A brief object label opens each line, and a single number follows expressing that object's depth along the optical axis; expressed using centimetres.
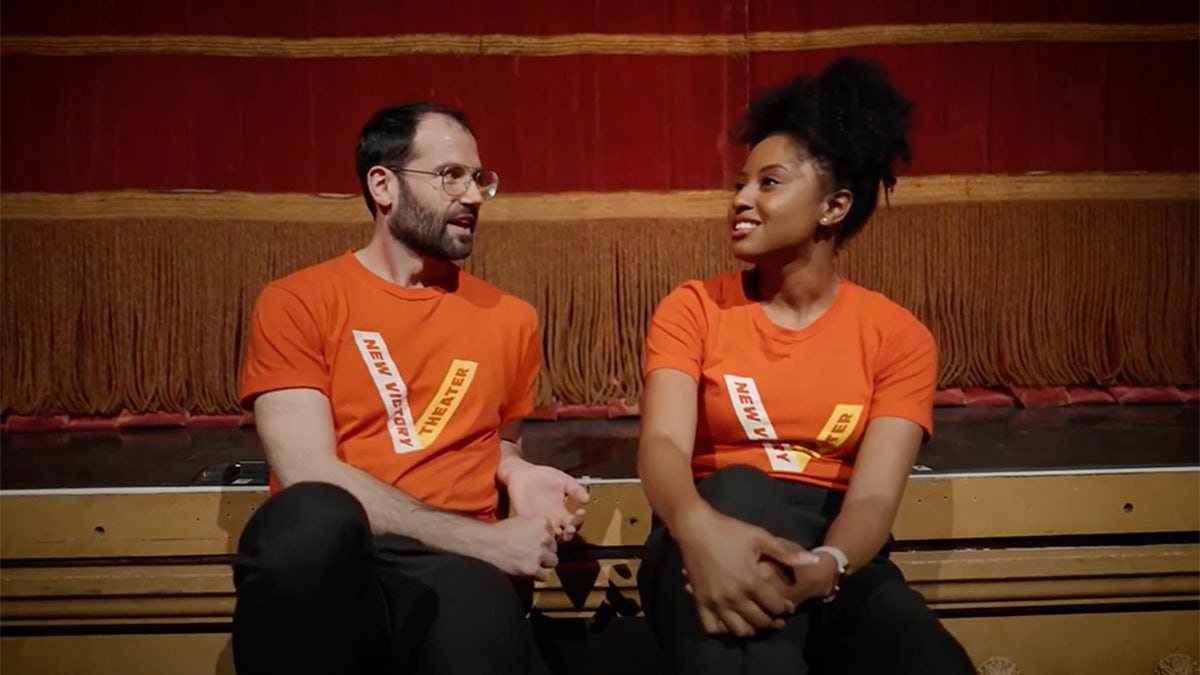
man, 113
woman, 118
